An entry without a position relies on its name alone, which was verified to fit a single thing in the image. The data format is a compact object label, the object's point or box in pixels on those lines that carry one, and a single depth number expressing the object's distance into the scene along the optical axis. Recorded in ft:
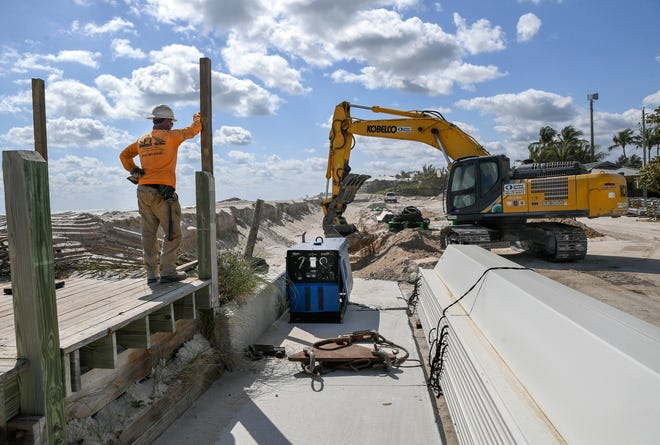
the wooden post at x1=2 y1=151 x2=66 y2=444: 9.26
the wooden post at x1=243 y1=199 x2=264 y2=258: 24.98
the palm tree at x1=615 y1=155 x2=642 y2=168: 165.30
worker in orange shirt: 16.81
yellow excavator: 39.19
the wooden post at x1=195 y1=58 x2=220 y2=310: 17.60
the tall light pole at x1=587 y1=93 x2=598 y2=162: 150.41
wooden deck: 10.42
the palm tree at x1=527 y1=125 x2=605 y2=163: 155.74
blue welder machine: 25.12
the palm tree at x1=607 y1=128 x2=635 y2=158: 165.58
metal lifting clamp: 18.93
